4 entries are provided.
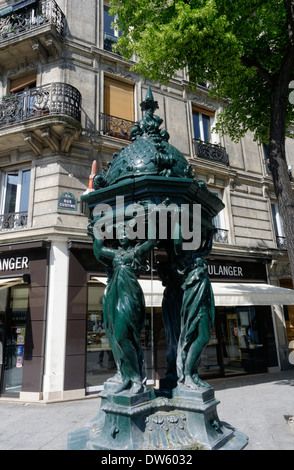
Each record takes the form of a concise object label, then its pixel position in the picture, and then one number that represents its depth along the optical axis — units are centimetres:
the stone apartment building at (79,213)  755
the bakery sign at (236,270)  997
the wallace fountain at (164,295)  247
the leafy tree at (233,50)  614
